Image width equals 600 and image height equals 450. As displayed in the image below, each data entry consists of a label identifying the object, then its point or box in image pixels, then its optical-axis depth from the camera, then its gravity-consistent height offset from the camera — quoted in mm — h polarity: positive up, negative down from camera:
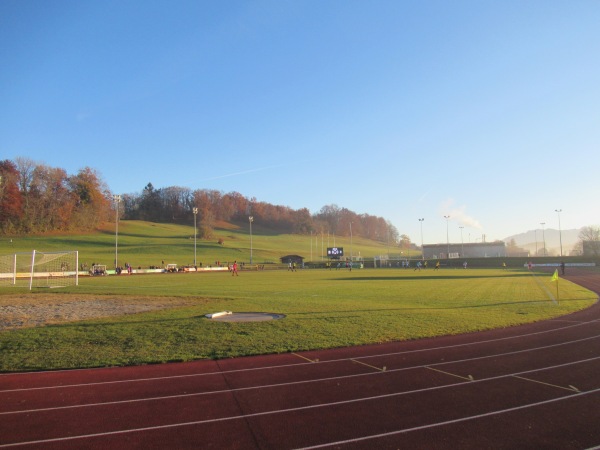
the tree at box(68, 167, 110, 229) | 113438 +18602
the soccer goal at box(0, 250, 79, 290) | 42388 -886
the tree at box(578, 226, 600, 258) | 103531 +4657
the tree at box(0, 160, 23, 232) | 97688 +15313
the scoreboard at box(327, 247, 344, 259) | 102506 +1730
